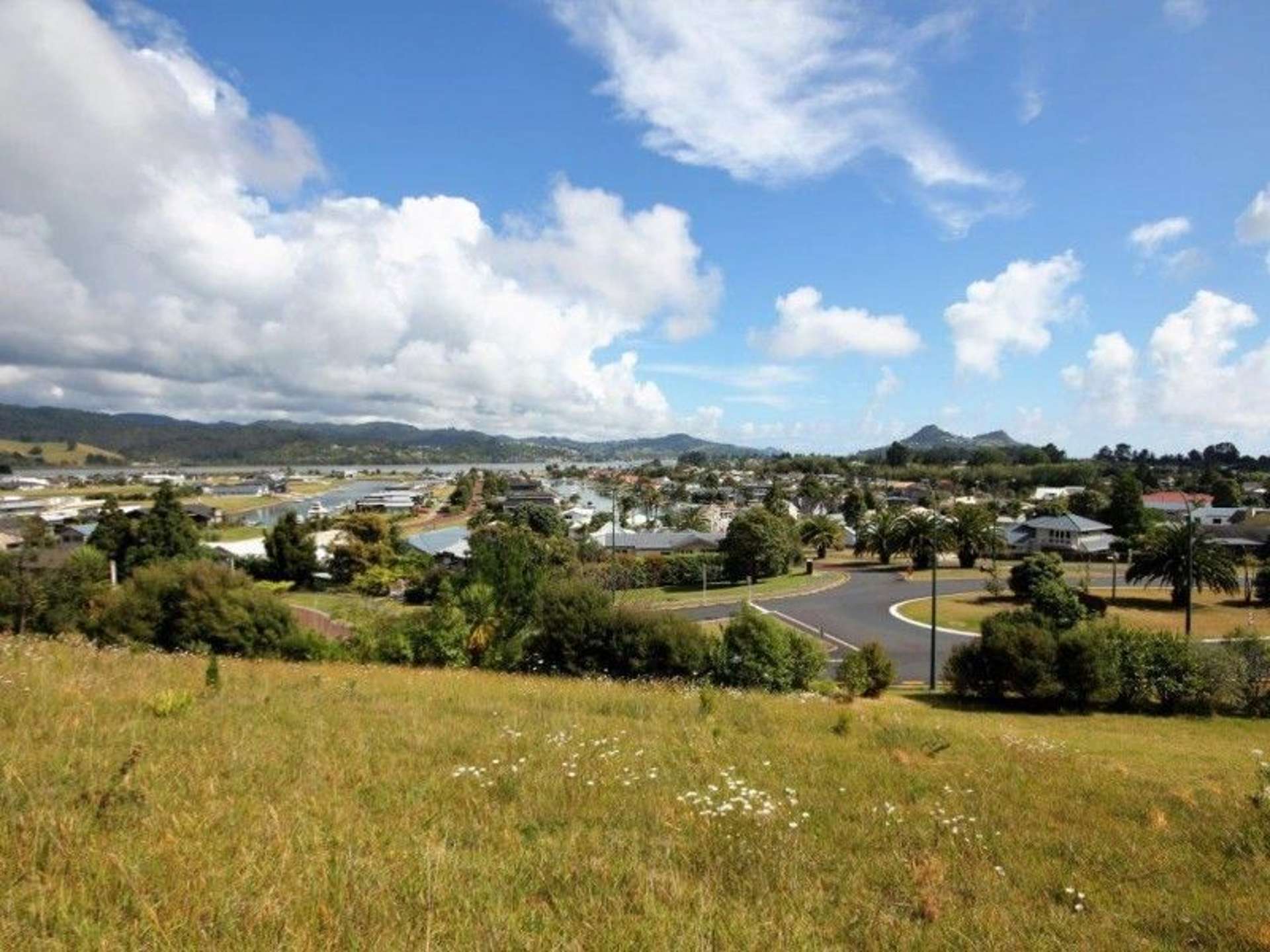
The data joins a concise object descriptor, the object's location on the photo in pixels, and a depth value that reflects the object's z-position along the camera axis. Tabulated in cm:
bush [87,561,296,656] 2194
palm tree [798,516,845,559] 6662
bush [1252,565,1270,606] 4088
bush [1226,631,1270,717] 2250
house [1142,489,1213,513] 9685
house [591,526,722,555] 6444
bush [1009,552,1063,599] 4153
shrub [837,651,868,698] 2256
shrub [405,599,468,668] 2195
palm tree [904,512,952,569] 5597
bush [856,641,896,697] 2361
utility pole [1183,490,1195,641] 3114
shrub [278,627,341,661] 2206
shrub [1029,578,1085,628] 3265
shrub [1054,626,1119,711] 2222
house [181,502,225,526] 9300
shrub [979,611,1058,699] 2220
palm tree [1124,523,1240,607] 3991
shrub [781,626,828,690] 2253
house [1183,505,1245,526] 8325
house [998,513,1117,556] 6372
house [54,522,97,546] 6817
